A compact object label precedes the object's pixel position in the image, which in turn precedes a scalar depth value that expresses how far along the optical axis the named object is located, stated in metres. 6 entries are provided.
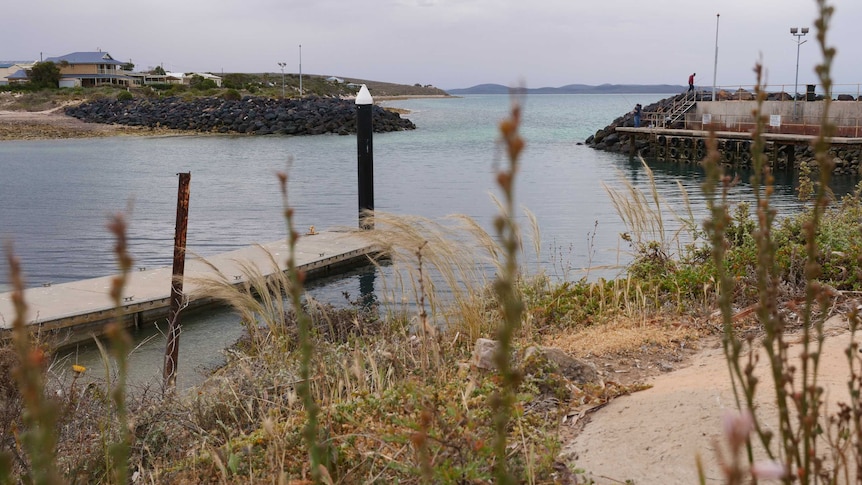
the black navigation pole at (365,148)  14.82
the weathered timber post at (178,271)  6.75
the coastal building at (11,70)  118.62
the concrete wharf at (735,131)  32.22
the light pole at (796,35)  37.97
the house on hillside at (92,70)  99.50
